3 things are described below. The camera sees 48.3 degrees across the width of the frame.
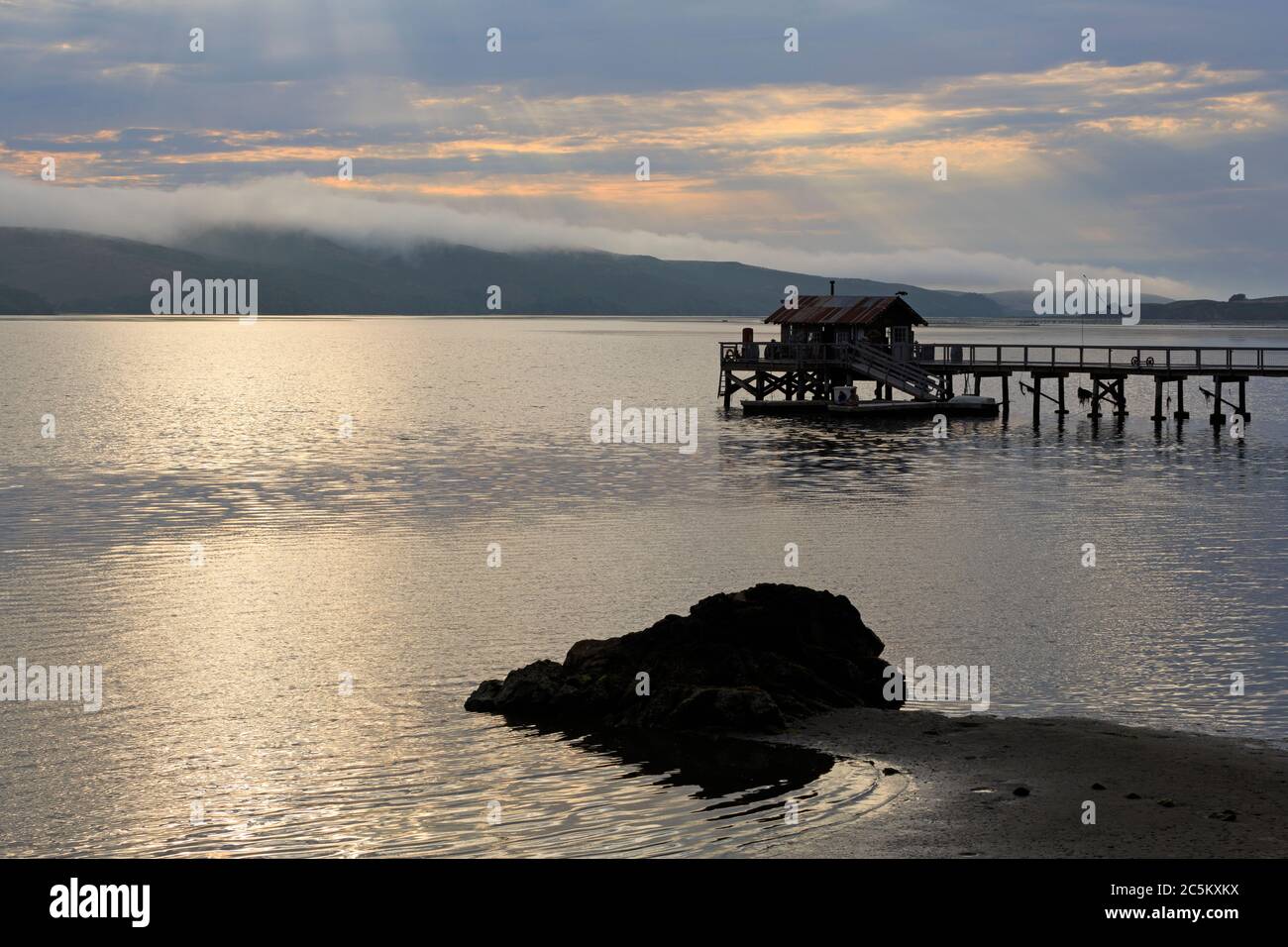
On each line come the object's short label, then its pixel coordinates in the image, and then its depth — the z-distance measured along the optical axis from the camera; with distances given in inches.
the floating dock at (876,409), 3105.3
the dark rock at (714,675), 754.8
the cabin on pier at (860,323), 3208.7
